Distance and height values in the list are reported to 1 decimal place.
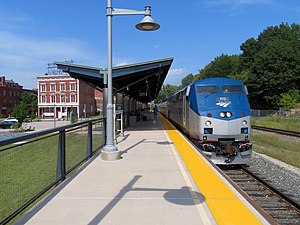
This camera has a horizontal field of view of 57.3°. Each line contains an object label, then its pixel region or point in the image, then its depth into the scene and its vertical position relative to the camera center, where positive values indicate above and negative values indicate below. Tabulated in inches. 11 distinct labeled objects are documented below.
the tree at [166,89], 5723.4 +459.9
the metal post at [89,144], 328.0 -41.0
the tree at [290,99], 1856.5 +70.4
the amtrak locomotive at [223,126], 390.0 -23.6
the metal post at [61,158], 226.8 -40.6
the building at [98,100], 3674.2 +131.4
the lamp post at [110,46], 318.0 +75.5
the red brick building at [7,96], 3203.7 +167.0
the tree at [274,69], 1924.2 +291.5
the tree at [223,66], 3380.9 +541.9
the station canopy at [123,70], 551.4 +82.8
